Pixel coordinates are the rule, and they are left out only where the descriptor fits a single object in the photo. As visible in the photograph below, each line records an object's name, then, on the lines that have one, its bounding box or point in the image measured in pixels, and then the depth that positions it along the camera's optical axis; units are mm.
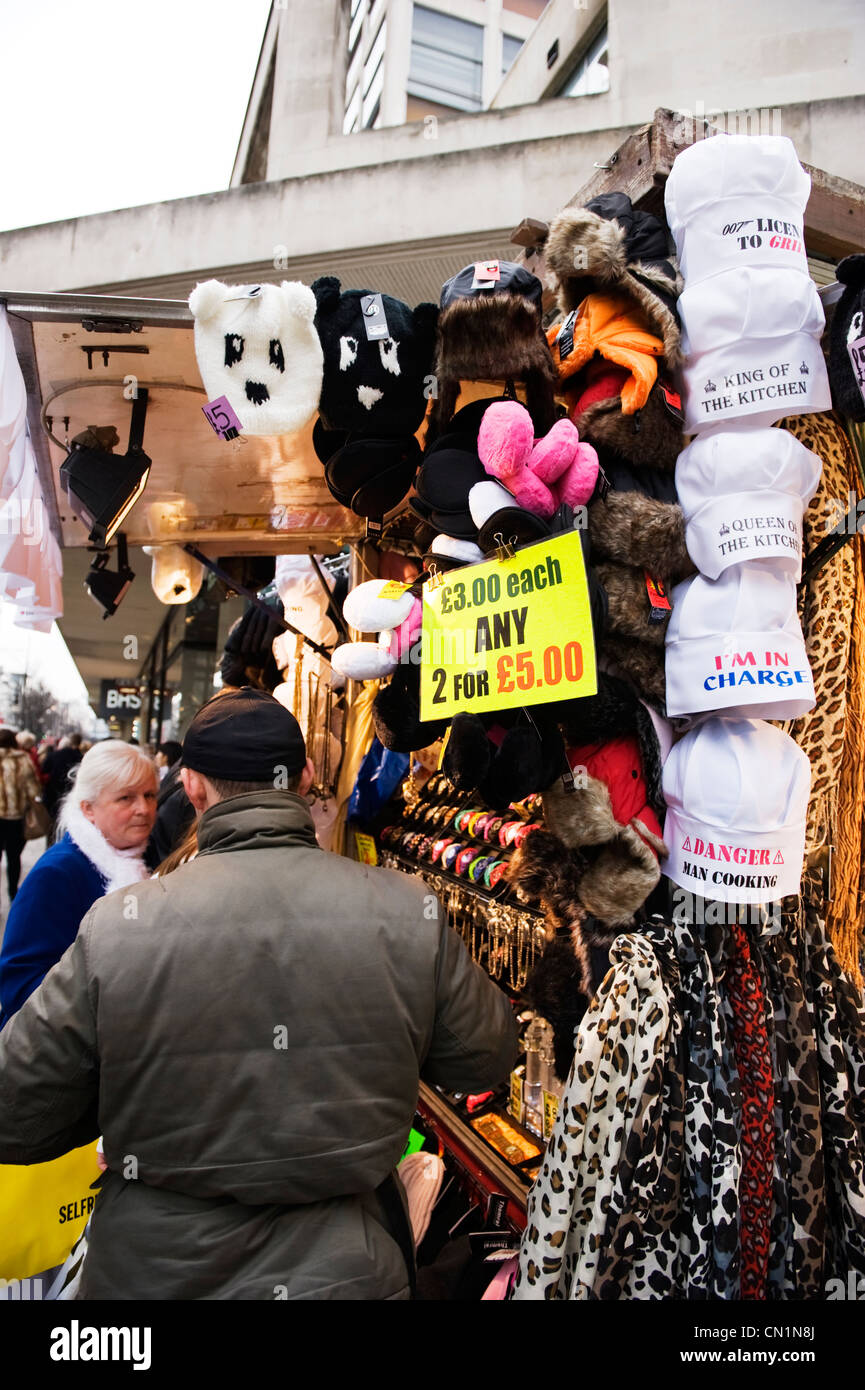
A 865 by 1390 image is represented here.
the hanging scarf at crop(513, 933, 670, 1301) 1463
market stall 1460
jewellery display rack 2264
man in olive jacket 1252
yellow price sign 1426
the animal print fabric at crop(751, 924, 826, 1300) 1494
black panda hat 1797
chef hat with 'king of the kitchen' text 1484
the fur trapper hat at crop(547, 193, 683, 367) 1559
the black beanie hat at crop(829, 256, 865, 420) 1420
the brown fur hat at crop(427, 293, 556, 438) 1670
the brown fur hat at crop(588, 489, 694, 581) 1540
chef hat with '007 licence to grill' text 1516
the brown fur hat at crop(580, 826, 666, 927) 1553
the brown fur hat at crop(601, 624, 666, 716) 1587
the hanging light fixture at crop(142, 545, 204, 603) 3637
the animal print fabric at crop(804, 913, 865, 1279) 1518
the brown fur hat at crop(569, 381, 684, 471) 1583
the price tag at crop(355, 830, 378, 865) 3273
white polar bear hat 1763
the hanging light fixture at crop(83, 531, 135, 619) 2978
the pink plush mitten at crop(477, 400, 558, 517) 1508
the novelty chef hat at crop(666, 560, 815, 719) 1421
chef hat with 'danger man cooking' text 1428
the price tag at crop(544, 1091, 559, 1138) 2184
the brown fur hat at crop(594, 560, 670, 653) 1541
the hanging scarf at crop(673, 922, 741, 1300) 1426
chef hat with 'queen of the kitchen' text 1455
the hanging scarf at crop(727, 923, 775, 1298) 1477
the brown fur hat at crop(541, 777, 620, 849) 1556
